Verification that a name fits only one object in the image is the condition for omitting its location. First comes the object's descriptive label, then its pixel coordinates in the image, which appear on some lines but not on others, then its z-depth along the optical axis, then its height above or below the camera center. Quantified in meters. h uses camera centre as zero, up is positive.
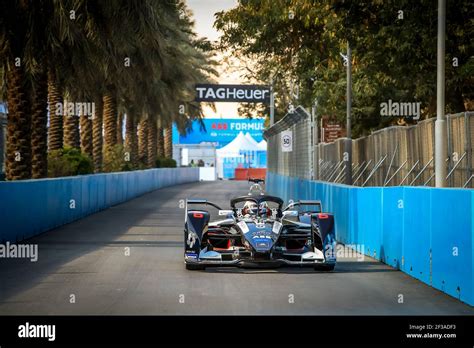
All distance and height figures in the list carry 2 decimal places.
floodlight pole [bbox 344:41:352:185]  31.61 +0.97
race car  15.33 -1.13
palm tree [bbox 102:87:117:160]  46.93 +2.11
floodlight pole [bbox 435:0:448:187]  17.78 +0.91
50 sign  37.12 +0.86
